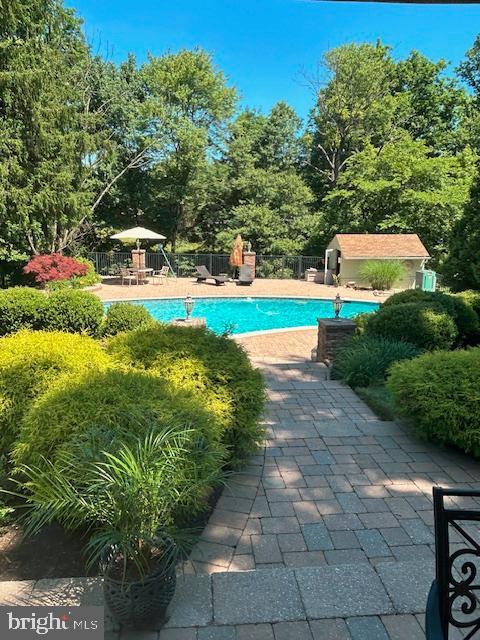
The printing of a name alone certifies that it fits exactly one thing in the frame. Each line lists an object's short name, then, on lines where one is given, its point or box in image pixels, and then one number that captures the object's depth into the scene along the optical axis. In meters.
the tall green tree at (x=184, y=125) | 24.20
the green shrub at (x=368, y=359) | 6.32
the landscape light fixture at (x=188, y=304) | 10.16
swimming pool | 14.88
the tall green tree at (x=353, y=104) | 24.59
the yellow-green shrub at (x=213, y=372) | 3.66
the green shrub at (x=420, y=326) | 7.04
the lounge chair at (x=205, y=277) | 20.57
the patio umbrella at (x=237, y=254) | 21.48
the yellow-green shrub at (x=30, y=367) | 3.46
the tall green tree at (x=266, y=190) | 23.77
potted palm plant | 1.95
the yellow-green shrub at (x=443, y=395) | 3.90
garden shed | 20.38
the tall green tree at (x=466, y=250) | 9.70
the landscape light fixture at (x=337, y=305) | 8.43
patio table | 20.58
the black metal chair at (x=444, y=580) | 1.42
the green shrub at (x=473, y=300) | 8.55
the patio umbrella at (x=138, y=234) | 20.19
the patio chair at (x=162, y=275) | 21.65
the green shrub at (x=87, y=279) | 17.05
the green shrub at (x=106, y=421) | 2.52
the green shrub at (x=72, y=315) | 7.97
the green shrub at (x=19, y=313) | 7.98
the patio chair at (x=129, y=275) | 20.64
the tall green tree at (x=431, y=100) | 27.38
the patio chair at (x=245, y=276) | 20.64
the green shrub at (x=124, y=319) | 7.55
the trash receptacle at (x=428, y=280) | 18.23
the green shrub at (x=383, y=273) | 19.68
